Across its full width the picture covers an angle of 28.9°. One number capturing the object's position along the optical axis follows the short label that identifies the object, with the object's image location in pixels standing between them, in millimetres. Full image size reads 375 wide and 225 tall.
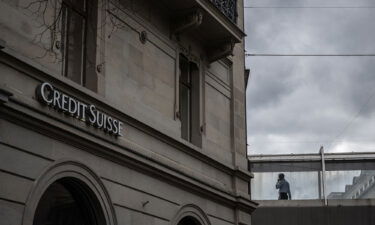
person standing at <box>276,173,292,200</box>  30922
